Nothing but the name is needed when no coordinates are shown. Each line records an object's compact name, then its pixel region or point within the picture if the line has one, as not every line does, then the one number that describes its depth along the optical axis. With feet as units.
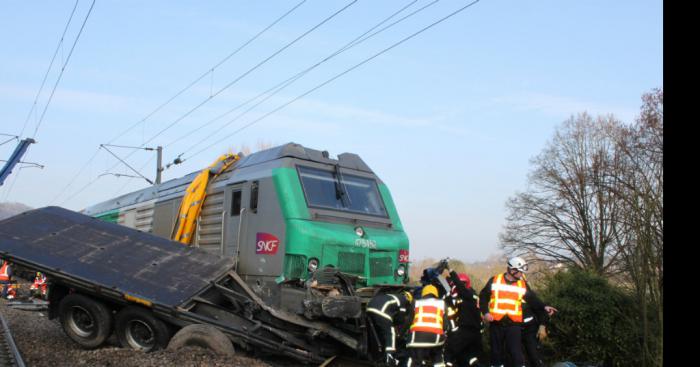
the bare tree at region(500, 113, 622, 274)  84.02
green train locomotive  28.53
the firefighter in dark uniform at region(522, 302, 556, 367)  23.81
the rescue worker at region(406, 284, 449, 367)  23.00
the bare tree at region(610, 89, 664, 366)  26.66
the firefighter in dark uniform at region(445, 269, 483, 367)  26.55
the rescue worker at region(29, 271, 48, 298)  64.15
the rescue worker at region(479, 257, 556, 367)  23.08
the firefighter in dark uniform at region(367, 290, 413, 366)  24.48
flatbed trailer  27.35
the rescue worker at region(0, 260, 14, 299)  65.16
